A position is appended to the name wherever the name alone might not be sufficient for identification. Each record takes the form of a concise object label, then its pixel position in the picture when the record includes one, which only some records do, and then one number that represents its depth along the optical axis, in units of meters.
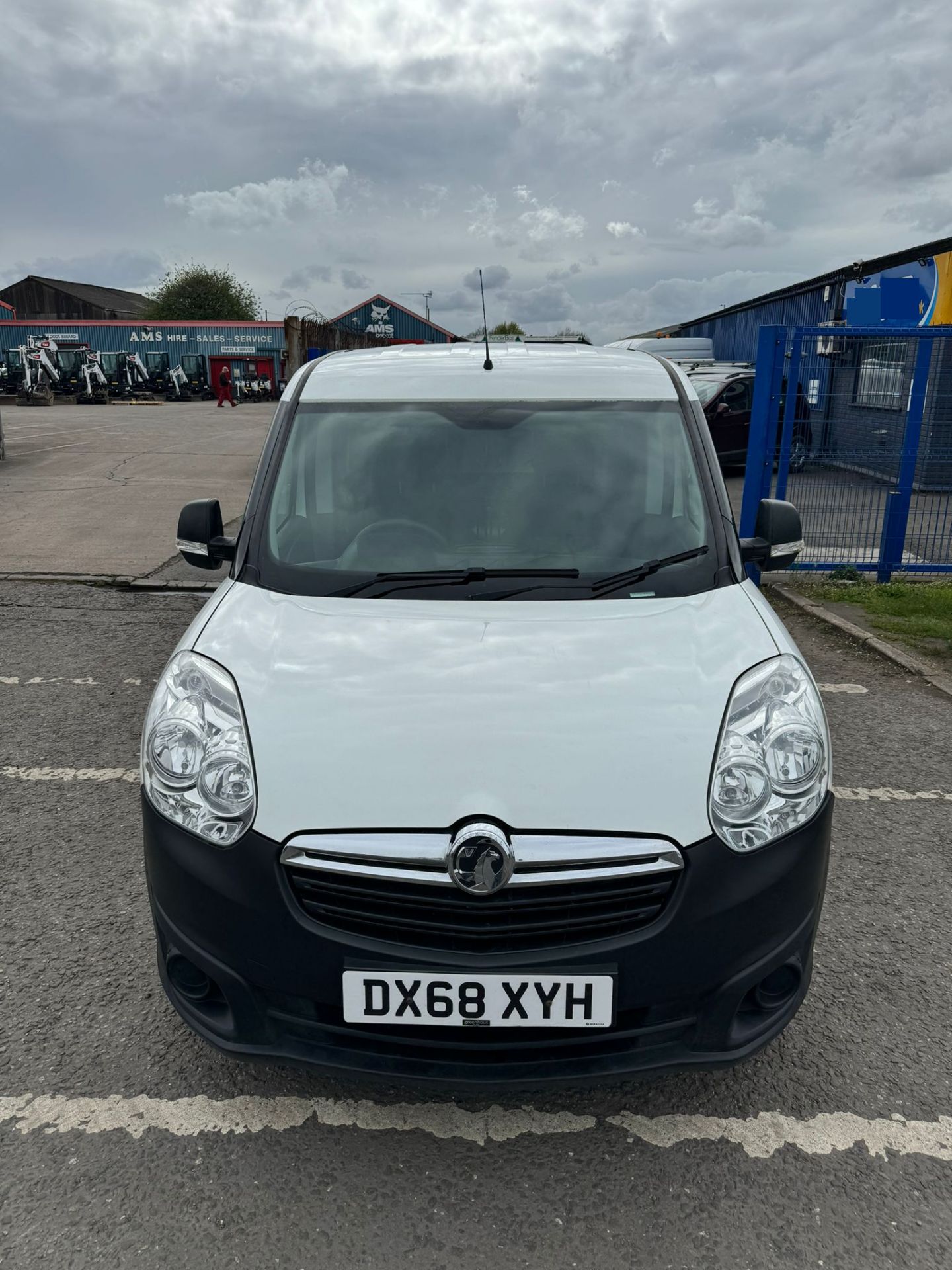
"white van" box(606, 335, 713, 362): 25.80
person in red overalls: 39.72
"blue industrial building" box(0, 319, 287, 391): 58.25
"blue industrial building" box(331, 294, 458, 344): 69.00
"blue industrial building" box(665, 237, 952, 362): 15.74
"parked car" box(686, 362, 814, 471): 15.98
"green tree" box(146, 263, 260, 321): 83.31
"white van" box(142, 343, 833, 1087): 2.05
